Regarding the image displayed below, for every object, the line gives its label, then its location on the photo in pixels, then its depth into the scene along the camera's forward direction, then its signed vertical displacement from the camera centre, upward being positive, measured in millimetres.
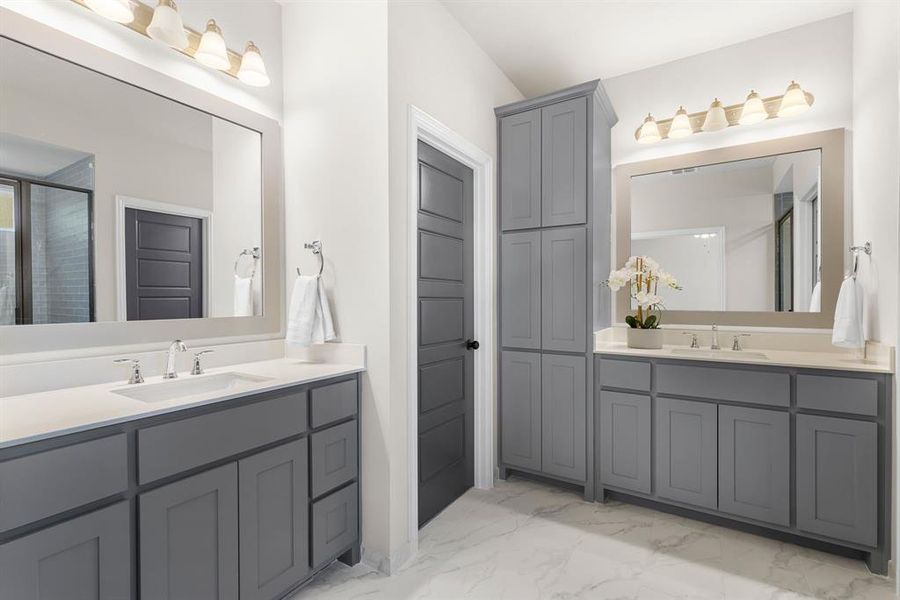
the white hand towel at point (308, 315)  2012 -83
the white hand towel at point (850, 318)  2070 -109
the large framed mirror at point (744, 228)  2498 +437
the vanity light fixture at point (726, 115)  2486 +1127
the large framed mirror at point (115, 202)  1453 +378
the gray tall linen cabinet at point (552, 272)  2637 +156
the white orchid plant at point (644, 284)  2697 +80
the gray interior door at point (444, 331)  2352 -203
